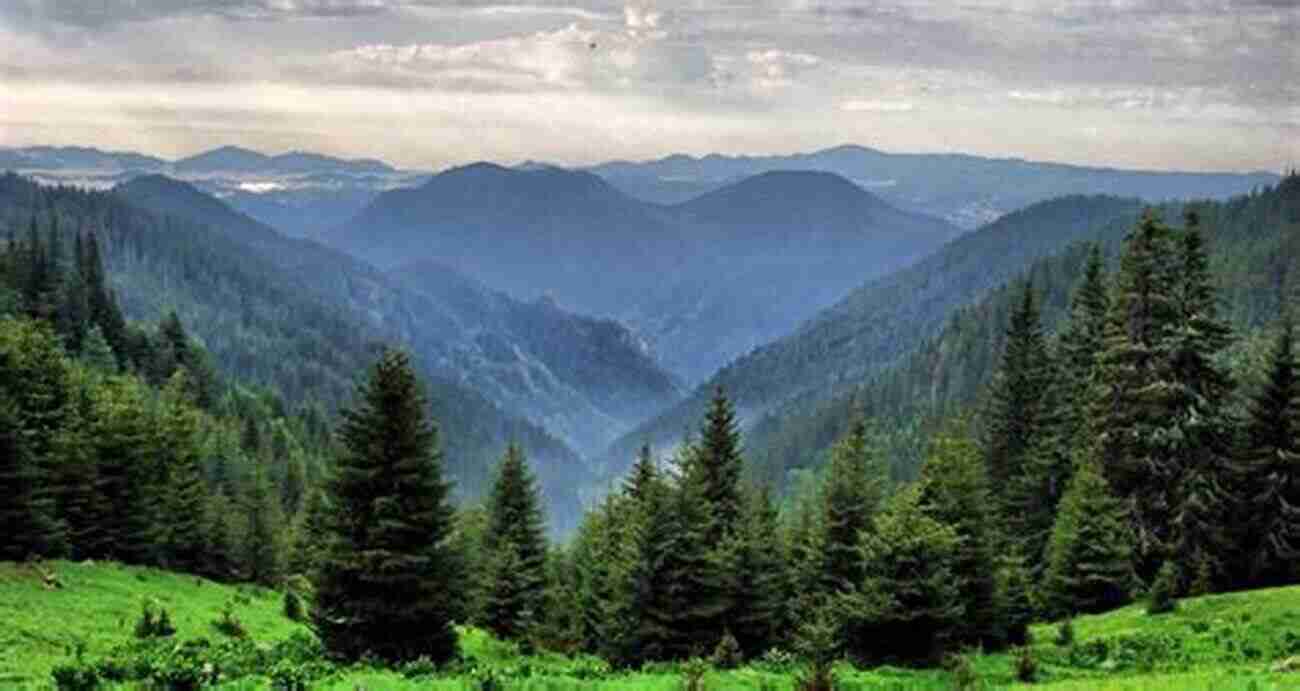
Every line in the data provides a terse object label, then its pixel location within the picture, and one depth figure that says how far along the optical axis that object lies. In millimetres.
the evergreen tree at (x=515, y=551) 51750
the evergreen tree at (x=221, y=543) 62562
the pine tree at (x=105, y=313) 141250
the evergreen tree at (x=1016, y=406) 70500
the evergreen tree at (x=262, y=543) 71250
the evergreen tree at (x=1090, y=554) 49531
